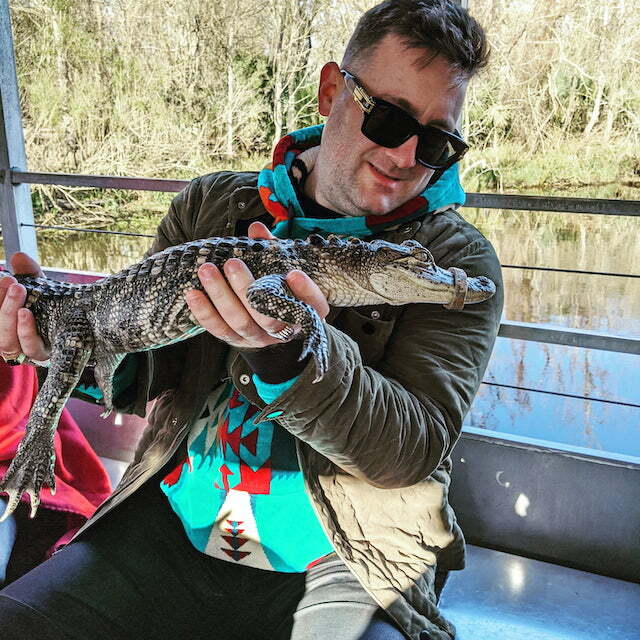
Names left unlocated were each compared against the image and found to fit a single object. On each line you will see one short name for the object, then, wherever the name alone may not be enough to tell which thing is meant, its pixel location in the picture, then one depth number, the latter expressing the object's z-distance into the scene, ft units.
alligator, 3.60
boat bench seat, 5.01
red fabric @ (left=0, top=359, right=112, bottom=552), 6.11
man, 3.66
